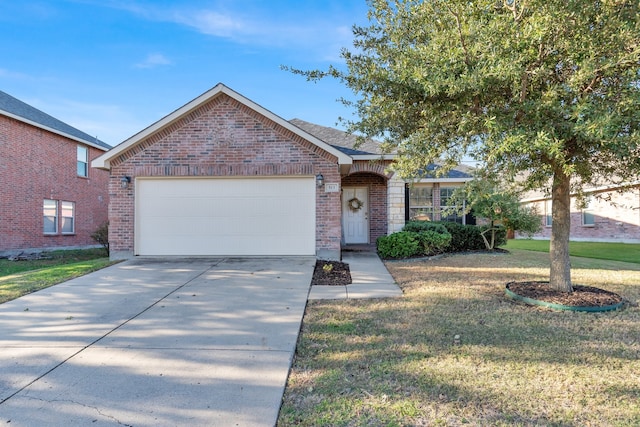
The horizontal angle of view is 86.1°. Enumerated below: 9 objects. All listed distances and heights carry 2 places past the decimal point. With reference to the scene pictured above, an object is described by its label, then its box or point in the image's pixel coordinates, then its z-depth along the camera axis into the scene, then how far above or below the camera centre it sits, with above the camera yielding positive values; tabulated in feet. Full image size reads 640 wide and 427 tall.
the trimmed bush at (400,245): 32.37 -2.54
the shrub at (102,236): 40.83 -2.06
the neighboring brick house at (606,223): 50.78 -0.82
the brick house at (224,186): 30.40 +2.97
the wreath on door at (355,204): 43.55 +1.86
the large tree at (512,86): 12.10 +5.37
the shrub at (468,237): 38.27 -2.09
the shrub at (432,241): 33.22 -2.18
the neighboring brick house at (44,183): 43.42 +5.22
